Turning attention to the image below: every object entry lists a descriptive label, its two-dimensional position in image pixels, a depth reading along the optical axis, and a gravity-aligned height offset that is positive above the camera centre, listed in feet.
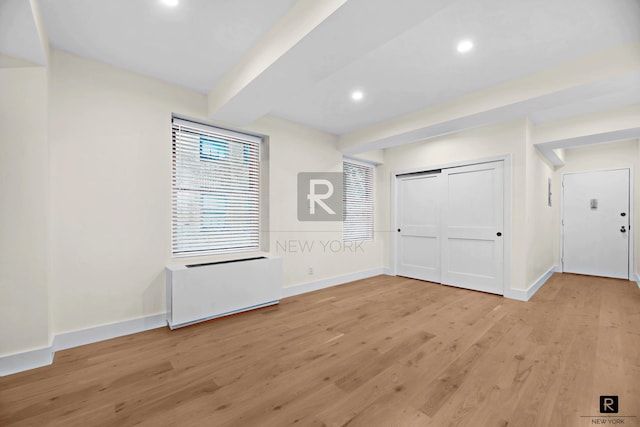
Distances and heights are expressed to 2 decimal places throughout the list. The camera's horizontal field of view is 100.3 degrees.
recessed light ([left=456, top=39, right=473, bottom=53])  7.27 +4.68
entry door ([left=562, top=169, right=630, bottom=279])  16.47 -0.71
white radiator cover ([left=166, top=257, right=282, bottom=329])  9.40 -2.91
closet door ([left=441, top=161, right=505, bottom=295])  13.35 -0.77
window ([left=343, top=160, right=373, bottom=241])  17.12 +0.82
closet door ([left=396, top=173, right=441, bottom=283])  16.01 -0.86
